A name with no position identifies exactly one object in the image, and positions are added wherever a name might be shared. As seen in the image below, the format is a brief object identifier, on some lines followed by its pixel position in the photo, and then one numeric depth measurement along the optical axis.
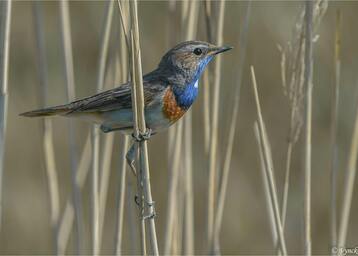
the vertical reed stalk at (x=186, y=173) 8.93
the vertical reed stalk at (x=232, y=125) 8.94
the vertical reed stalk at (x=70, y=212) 9.18
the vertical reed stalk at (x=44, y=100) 8.91
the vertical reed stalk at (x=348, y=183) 8.62
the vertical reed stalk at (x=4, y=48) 7.86
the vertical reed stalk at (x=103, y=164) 8.54
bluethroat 8.71
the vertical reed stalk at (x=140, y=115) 6.92
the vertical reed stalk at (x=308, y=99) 7.89
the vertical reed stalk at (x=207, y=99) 8.97
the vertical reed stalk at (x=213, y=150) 8.81
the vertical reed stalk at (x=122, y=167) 8.35
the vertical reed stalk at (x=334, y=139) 8.62
